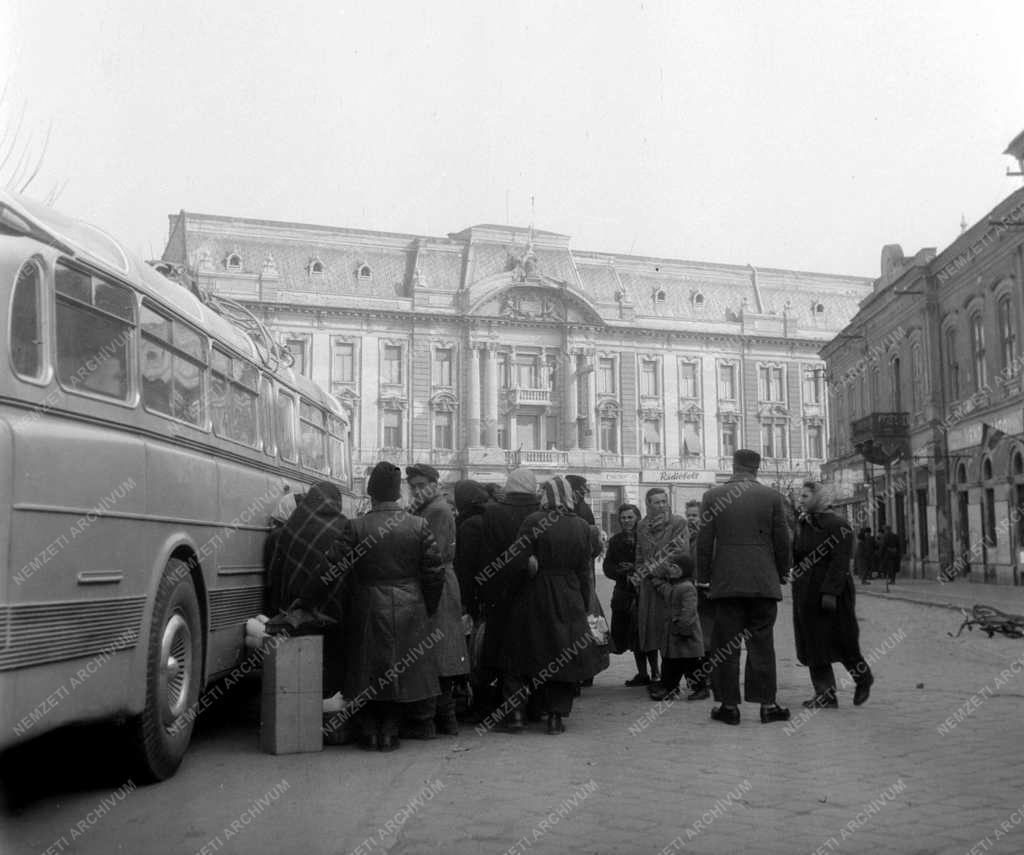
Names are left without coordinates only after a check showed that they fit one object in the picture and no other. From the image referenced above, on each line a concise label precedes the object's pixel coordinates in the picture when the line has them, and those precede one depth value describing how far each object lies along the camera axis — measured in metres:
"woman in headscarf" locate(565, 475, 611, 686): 8.27
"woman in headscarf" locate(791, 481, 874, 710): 8.80
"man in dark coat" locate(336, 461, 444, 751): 7.41
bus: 4.88
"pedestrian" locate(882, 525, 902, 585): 29.29
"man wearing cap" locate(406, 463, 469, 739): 7.78
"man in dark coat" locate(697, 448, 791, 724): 8.14
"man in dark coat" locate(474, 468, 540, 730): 8.27
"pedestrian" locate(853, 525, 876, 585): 33.41
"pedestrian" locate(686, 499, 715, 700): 9.55
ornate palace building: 61.47
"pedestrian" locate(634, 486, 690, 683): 9.55
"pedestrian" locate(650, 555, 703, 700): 9.32
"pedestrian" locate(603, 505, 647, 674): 10.31
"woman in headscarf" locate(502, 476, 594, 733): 8.03
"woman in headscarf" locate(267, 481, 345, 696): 7.68
